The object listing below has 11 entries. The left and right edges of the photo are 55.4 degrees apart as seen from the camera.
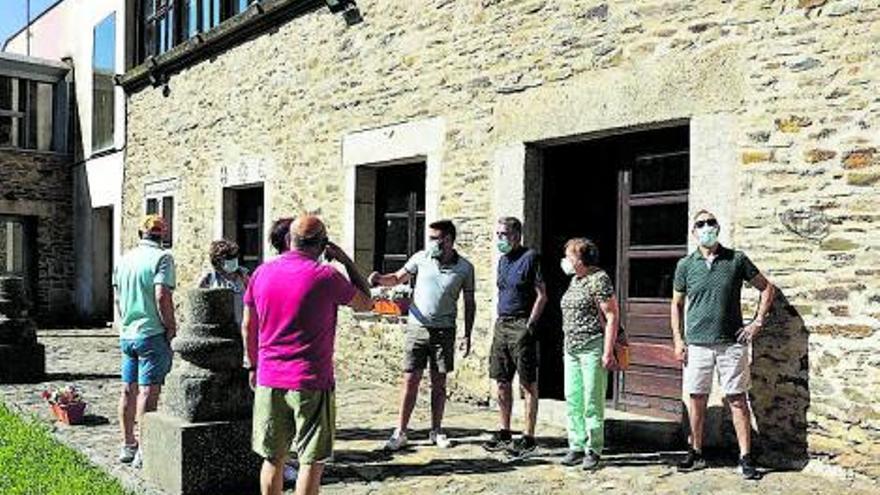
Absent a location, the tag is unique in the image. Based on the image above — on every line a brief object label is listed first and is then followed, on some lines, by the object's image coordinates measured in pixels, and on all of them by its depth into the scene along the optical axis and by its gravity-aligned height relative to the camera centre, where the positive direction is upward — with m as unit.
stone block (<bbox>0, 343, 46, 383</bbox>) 9.05 -1.45
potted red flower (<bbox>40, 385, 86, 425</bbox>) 6.84 -1.43
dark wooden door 6.44 -0.19
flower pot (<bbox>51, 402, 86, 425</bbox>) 6.83 -1.47
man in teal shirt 5.41 -0.50
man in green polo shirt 5.21 -0.55
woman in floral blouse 5.38 -0.68
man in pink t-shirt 4.02 -0.58
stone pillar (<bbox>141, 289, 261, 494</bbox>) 4.75 -1.05
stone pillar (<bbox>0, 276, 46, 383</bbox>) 9.09 -1.21
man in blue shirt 5.77 -0.61
